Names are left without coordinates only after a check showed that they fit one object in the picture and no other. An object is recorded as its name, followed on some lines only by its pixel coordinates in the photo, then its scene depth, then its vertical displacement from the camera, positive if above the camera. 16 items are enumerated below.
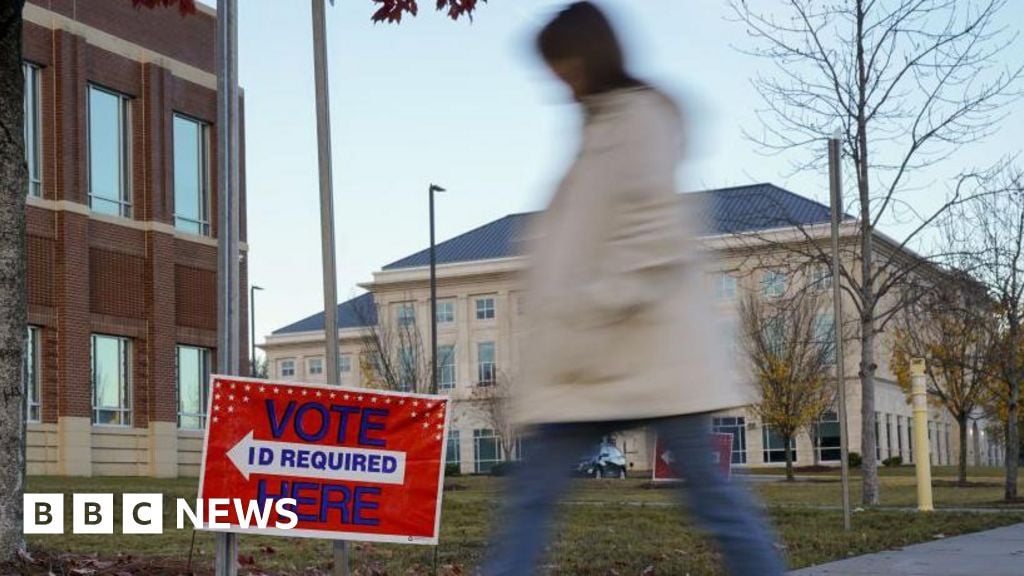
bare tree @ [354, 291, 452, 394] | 67.12 +2.86
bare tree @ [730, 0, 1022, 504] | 21.55 +4.10
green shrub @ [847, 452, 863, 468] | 70.16 -2.73
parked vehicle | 58.06 -2.22
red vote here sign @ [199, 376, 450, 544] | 6.38 -0.18
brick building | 30.33 +4.04
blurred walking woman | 4.02 +0.20
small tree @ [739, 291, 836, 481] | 48.94 +1.37
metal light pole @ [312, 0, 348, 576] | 6.92 +1.01
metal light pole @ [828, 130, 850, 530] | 13.64 +0.84
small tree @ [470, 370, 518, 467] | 78.25 +0.47
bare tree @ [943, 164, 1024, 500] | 23.43 +1.86
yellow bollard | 17.64 -0.41
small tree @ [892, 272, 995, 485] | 22.84 +1.38
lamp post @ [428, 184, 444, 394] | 39.25 +2.84
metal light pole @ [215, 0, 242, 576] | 6.25 +0.88
